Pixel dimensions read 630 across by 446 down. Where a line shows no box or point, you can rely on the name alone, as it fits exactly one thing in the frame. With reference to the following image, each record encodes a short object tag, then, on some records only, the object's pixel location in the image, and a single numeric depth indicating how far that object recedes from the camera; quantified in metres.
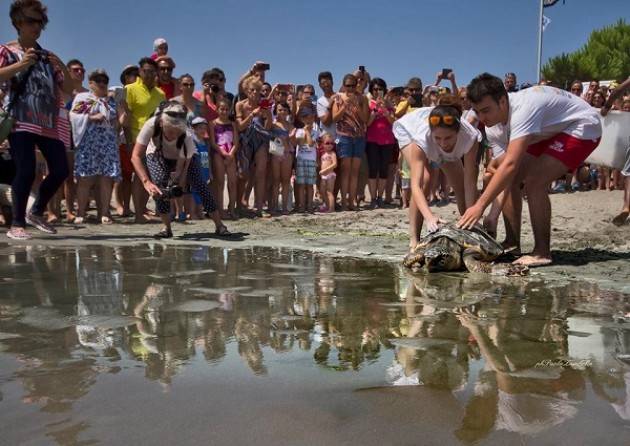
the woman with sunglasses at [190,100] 7.79
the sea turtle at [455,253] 4.30
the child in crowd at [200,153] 7.80
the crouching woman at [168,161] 5.93
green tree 45.19
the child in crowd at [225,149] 8.09
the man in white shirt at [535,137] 4.27
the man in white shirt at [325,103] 9.17
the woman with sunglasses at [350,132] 9.05
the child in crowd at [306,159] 9.02
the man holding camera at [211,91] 8.27
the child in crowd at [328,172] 9.10
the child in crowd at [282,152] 8.67
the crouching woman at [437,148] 4.64
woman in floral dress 7.43
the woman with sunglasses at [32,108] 5.25
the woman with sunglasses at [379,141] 9.42
